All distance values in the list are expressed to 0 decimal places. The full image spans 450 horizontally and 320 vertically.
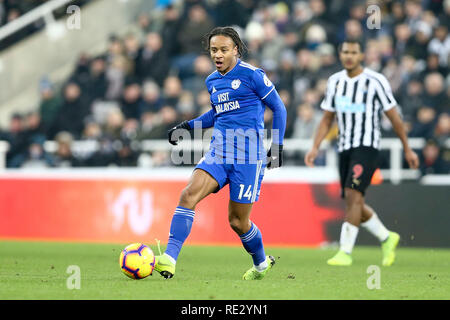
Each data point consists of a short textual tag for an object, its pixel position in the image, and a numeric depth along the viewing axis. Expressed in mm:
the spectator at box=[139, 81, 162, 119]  16344
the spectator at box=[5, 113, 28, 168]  16594
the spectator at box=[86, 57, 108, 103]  17266
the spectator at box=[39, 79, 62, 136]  17391
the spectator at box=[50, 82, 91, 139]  17094
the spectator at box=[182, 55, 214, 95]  16562
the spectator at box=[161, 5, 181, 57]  17641
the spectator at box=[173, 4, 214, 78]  17297
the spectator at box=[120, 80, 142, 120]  16672
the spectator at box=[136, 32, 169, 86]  17266
